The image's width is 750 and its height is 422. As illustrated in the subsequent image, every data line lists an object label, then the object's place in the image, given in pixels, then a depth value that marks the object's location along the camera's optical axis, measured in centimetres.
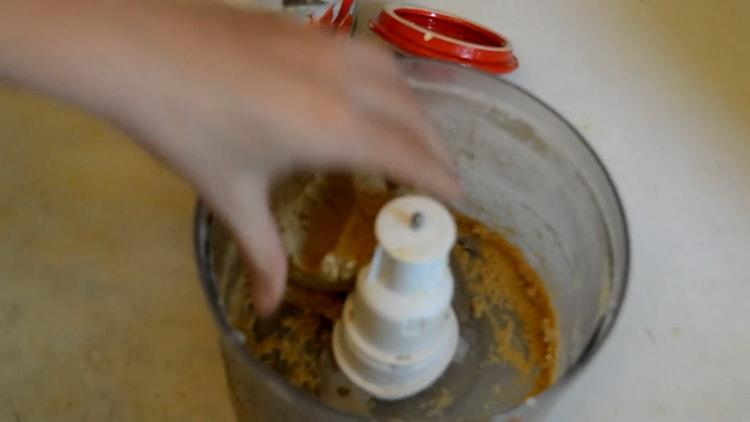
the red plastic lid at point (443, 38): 45
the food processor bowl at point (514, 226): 32
